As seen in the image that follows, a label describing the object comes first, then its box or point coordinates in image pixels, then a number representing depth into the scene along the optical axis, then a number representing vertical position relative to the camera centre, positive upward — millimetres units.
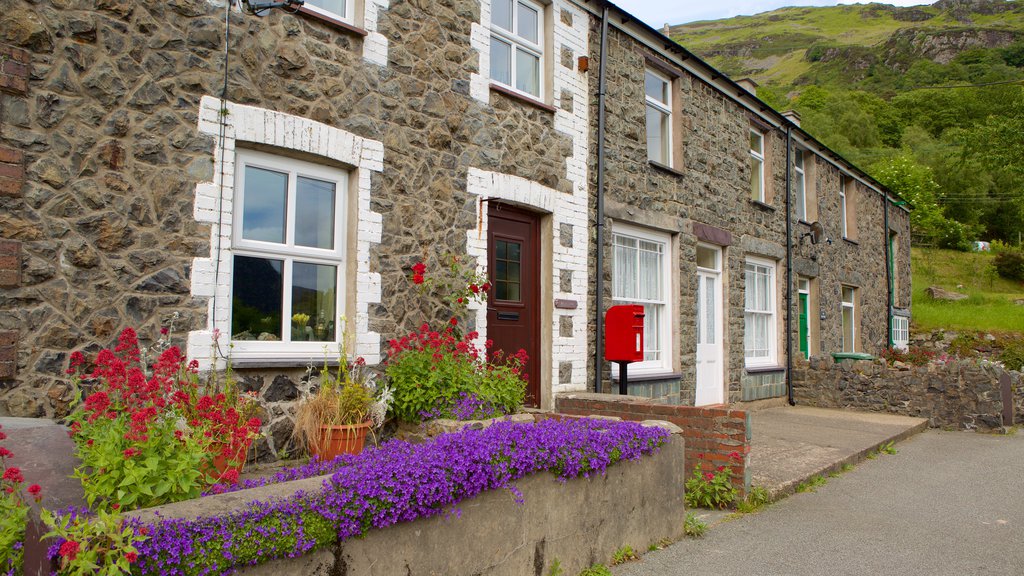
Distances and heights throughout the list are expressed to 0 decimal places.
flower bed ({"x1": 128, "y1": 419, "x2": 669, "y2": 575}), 2777 -822
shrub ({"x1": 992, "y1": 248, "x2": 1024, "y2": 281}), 36906 +3651
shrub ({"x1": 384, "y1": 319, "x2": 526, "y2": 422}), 6031 -445
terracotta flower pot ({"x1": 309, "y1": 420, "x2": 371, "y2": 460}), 5504 -909
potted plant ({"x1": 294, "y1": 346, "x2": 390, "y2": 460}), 5508 -725
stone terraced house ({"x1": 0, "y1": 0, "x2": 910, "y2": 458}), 4766 +1343
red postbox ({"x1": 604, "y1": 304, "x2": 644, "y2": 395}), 8406 -86
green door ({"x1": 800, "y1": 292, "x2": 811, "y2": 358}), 15219 +11
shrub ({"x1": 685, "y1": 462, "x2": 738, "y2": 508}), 6207 -1423
